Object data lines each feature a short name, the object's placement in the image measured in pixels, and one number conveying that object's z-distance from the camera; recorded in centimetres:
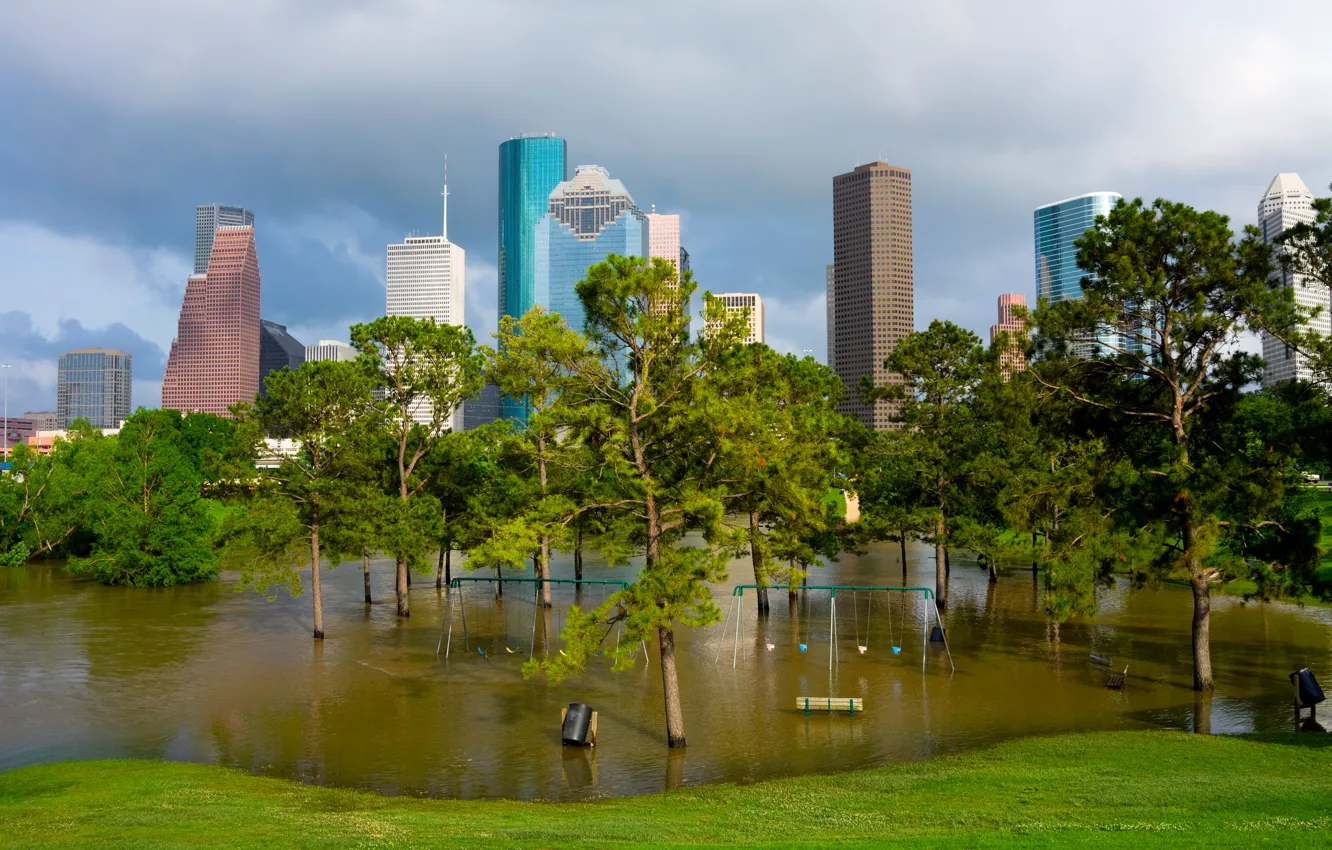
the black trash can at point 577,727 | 2314
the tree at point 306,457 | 3572
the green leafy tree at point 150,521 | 5394
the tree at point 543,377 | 2203
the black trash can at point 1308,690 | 2258
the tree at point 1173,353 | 2520
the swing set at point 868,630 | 3387
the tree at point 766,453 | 2180
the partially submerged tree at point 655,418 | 2111
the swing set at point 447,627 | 3494
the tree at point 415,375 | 3956
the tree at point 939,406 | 4012
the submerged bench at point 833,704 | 2572
